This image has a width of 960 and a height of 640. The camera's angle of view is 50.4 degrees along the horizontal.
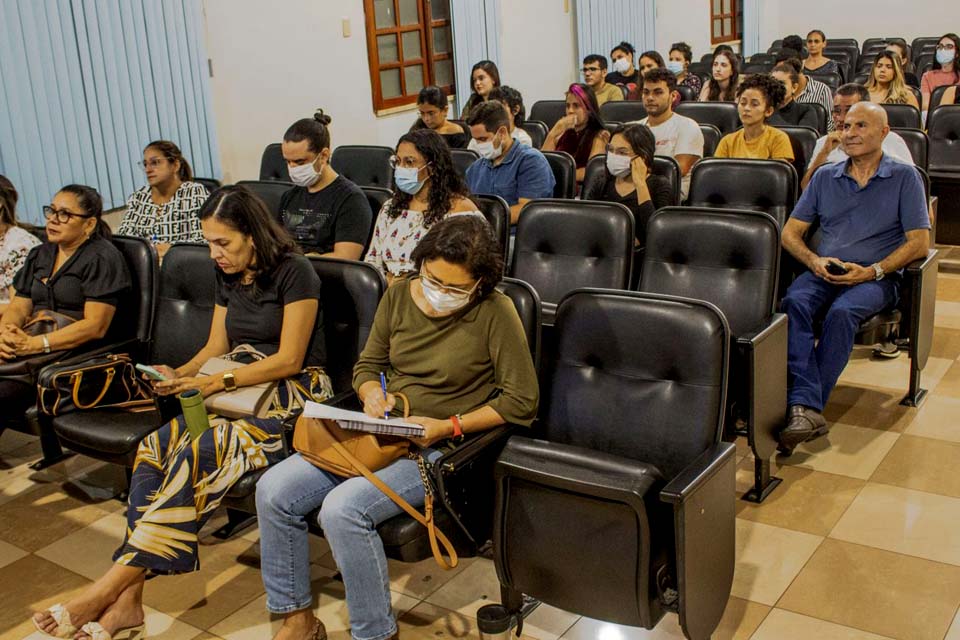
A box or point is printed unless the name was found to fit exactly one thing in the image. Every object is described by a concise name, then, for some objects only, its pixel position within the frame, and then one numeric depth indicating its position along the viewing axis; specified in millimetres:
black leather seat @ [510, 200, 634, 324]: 3766
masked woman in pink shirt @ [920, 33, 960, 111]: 8234
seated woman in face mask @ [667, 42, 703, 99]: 9008
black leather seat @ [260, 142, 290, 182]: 6043
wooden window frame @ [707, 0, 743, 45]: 14195
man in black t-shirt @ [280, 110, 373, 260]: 4176
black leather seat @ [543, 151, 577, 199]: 5094
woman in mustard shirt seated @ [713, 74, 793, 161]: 5184
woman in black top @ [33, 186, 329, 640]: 2773
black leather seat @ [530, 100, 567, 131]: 7762
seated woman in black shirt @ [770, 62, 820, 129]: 6452
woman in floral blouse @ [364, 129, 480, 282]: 3826
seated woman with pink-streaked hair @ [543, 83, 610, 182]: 5688
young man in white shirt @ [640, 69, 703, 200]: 5551
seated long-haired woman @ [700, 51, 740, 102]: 7652
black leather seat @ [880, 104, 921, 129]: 5734
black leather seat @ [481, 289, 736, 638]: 2270
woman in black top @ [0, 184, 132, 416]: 3658
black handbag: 3375
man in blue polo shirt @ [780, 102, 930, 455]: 3703
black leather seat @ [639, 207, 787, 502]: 3133
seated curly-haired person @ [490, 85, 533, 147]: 6188
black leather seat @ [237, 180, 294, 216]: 4969
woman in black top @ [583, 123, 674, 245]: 4348
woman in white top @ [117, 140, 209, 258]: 4652
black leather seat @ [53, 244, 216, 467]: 3602
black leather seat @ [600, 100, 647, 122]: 7141
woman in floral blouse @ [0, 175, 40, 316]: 4203
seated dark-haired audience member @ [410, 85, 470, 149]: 6141
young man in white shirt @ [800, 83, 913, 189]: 4477
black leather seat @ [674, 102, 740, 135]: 6547
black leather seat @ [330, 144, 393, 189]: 5734
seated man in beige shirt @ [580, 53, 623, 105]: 8055
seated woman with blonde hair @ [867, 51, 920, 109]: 6949
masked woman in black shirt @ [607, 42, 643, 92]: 9586
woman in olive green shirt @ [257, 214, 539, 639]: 2570
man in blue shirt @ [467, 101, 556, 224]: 4824
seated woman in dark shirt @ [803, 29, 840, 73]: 9219
